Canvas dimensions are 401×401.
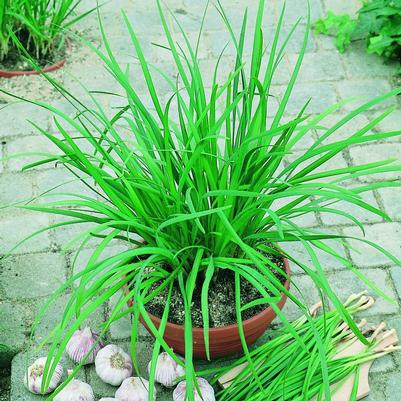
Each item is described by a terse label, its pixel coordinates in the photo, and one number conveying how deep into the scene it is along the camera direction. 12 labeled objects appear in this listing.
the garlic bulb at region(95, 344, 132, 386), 2.35
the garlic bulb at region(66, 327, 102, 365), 2.38
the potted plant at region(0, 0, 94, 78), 3.42
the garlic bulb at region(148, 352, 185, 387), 2.30
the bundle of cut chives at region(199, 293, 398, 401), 2.26
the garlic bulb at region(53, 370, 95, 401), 2.26
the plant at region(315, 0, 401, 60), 3.61
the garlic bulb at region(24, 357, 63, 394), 2.33
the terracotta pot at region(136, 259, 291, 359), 2.21
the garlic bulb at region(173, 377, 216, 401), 2.23
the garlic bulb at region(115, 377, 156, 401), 2.24
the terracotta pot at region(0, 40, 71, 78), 3.60
